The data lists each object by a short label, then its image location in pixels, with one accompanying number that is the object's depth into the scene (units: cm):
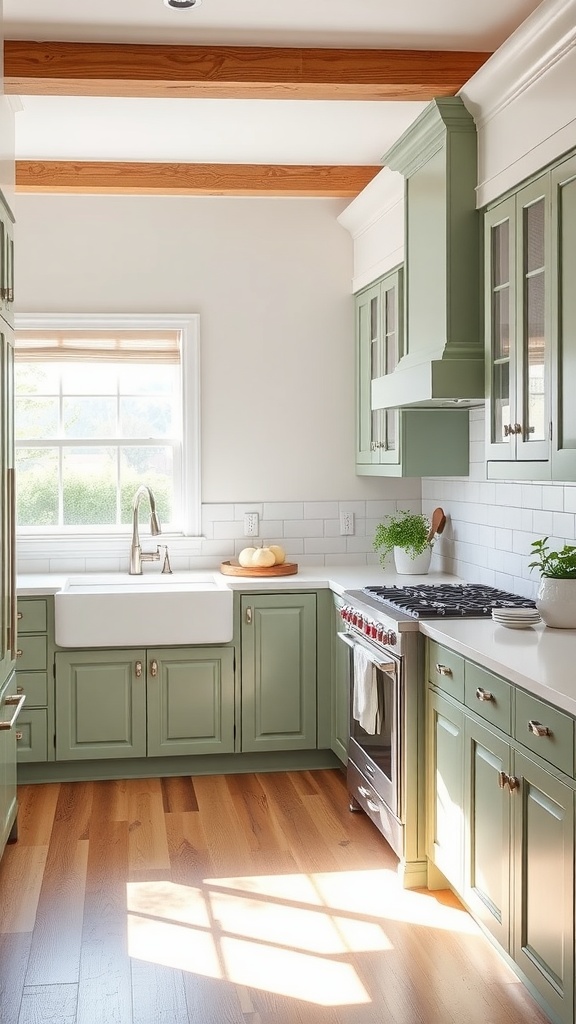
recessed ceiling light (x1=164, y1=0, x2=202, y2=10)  313
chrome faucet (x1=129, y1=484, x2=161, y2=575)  507
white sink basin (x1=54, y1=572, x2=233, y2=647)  452
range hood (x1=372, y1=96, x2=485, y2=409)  356
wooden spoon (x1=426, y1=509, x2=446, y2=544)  497
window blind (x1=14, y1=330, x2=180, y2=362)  523
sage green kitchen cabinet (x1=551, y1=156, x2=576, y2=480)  281
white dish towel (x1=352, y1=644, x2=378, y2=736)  371
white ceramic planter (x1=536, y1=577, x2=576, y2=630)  313
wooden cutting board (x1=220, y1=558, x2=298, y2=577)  495
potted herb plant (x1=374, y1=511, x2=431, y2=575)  480
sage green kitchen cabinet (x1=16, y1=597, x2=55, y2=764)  455
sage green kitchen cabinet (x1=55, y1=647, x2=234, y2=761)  460
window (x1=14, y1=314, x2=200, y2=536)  525
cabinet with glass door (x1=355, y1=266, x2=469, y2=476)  456
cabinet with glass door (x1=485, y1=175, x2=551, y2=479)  302
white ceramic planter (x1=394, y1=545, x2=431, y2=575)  488
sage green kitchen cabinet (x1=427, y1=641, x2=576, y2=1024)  234
